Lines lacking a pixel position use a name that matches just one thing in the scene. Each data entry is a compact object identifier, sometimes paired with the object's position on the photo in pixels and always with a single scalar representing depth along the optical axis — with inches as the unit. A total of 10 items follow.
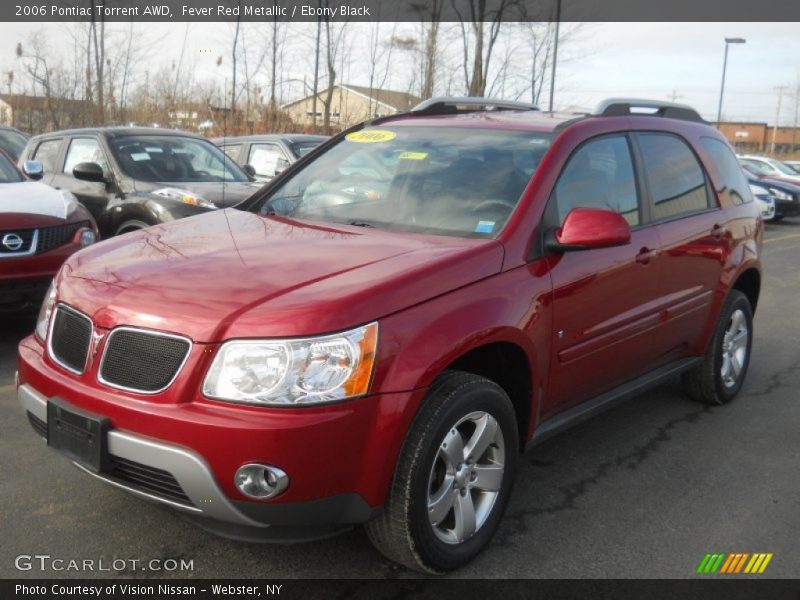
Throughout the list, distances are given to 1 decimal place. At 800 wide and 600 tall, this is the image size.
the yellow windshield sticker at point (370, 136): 169.2
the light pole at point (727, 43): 1176.8
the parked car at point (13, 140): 533.6
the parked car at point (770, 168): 848.3
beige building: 916.6
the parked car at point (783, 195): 754.8
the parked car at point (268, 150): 421.7
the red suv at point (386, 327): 102.0
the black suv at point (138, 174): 298.4
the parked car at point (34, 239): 224.5
